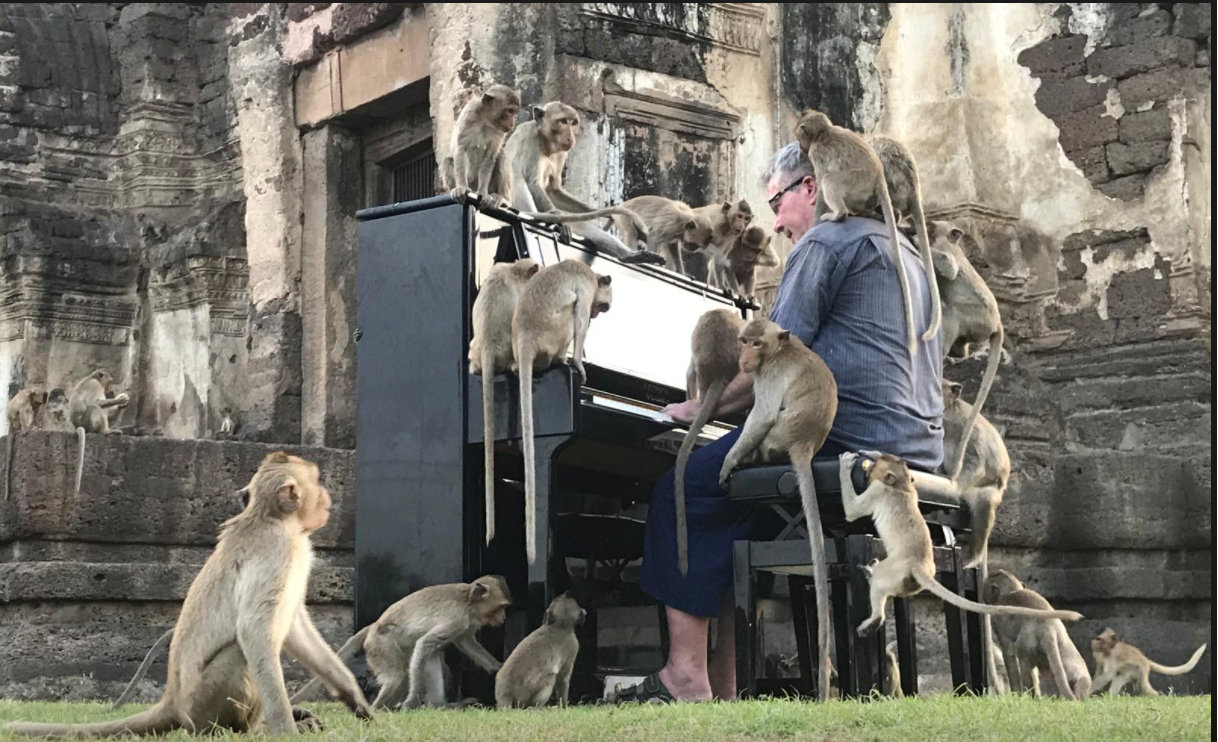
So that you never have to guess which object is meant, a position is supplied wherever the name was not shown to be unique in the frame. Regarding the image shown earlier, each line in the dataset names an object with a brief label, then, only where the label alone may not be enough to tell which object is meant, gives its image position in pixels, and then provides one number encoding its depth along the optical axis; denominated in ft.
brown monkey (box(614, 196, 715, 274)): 25.80
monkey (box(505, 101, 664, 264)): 24.49
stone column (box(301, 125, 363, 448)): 39.19
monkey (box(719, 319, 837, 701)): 17.31
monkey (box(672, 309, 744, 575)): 20.11
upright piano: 18.80
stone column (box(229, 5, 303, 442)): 39.96
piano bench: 17.02
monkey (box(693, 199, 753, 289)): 25.54
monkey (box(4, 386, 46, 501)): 35.53
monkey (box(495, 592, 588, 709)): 18.06
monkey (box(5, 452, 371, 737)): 13.58
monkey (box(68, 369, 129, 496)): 33.53
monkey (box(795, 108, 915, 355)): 19.10
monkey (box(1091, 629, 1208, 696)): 25.25
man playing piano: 18.30
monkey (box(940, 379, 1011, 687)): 23.20
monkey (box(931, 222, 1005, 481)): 20.42
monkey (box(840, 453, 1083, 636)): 16.66
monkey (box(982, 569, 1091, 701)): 22.21
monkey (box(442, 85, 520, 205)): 23.93
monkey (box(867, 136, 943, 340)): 20.06
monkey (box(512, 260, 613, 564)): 18.11
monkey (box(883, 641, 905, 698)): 18.12
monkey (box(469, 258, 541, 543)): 18.74
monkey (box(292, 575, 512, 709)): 18.20
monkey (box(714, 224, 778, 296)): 25.67
